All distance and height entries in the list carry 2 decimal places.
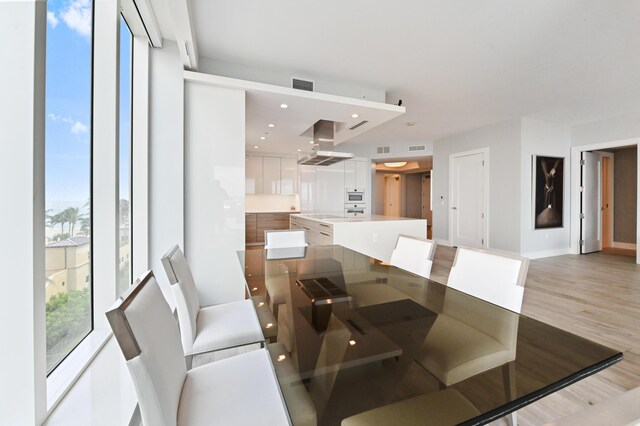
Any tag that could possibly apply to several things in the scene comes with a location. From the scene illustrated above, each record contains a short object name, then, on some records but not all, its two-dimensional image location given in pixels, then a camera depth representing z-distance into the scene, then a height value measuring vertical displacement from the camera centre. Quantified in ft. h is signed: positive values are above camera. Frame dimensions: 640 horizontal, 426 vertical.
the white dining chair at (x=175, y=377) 2.24 -1.82
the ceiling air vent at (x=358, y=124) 13.34 +4.66
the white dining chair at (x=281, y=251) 4.58 -1.24
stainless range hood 13.52 +3.90
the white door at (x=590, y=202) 17.87 +0.76
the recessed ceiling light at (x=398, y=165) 30.59 +5.72
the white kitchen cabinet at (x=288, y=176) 23.41 +3.29
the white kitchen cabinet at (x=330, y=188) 22.91 +2.19
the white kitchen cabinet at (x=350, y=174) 23.37 +3.47
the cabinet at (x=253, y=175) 22.20 +3.20
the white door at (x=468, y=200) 18.56 +0.98
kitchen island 12.08 -0.93
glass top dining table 2.12 -1.47
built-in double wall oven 23.56 +1.11
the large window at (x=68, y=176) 3.78 +0.58
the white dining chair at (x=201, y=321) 4.37 -2.10
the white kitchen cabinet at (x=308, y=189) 22.90 +2.07
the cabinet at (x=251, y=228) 21.89 -1.27
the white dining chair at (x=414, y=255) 6.12 -1.05
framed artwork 16.58 +1.40
